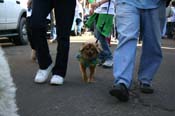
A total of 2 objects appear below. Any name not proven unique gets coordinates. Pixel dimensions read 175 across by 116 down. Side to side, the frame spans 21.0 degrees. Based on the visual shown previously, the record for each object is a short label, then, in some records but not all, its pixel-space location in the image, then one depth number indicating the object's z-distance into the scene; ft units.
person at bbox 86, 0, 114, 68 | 28.66
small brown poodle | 23.62
